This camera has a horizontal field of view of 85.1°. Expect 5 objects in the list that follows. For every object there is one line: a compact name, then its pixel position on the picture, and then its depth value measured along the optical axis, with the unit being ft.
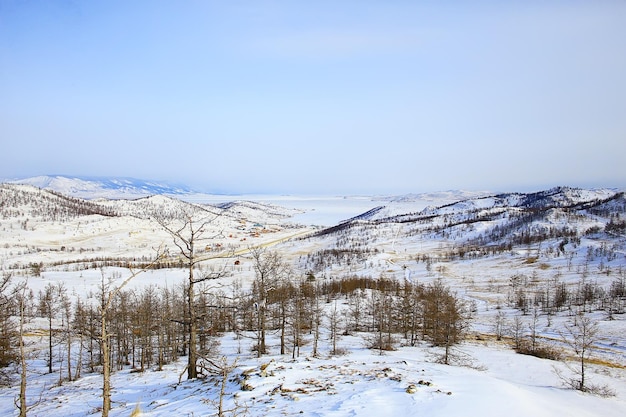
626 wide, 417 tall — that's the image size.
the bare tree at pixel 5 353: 92.17
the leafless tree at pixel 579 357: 73.88
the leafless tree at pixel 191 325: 47.50
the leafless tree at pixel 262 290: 96.43
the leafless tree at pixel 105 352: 33.32
